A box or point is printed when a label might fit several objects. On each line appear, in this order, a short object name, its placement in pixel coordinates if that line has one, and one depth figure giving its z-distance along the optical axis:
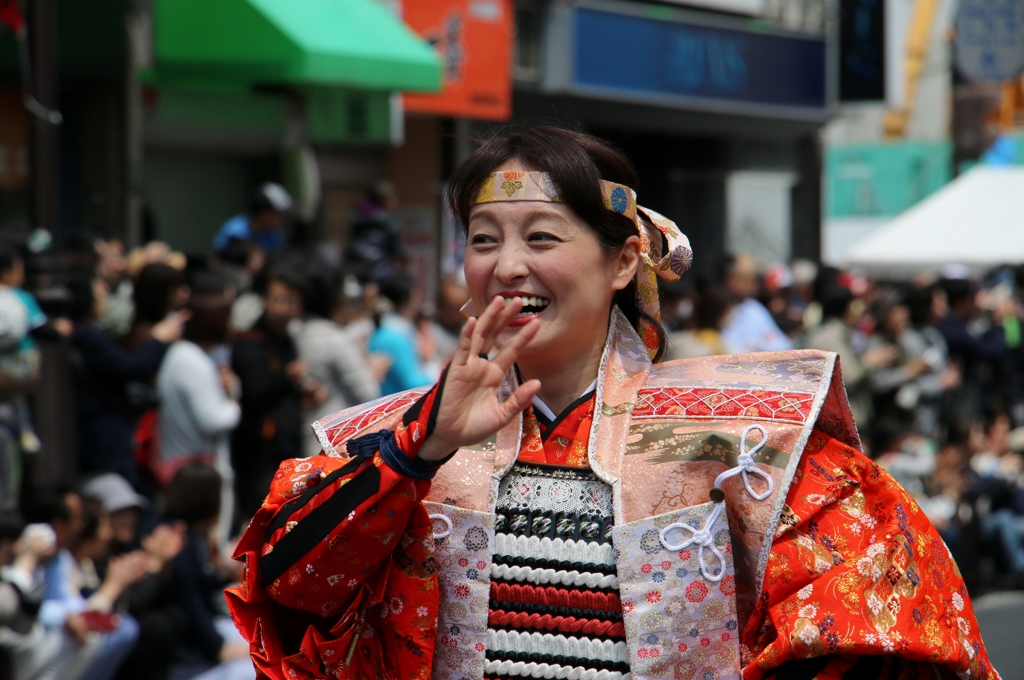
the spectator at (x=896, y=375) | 17.86
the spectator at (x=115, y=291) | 12.91
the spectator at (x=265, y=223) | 16.59
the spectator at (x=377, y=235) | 18.25
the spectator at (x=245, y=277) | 13.35
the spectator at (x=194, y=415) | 11.56
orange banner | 22.83
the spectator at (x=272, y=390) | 12.05
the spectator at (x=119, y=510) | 10.71
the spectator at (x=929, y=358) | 19.73
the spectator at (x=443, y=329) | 15.59
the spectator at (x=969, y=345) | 21.59
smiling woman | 4.35
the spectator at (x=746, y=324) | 17.19
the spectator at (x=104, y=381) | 11.87
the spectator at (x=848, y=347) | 17.17
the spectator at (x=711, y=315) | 16.14
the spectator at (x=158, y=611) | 9.80
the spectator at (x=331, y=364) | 12.31
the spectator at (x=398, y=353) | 13.58
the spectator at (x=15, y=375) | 10.40
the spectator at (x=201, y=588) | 10.26
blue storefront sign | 27.60
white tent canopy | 25.02
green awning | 17.72
